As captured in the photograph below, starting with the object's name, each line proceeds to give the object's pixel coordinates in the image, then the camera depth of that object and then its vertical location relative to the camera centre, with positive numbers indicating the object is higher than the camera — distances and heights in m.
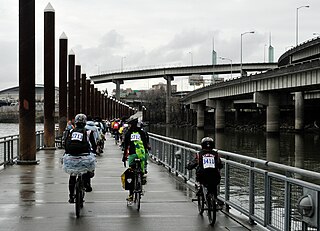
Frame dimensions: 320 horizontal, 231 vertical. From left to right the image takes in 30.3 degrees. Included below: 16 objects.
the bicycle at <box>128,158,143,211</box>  11.49 -1.34
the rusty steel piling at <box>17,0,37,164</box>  20.86 +1.10
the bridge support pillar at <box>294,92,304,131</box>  80.12 +0.24
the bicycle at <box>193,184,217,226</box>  9.88 -1.56
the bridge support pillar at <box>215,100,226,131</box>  97.75 -0.70
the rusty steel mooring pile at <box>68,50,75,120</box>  46.65 +2.08
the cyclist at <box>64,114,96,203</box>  10.80 -0.59
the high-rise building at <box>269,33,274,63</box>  150.62 +15.24
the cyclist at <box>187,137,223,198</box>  10.07 -0.91
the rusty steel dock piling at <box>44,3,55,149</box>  30.33 +1.91
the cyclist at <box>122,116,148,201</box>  11.70 -0.63
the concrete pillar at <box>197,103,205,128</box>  115.88 -0.44
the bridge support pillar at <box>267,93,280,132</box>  73.50 -0.15
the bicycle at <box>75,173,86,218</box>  10.55 -1.49
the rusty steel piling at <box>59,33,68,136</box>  37.88 +2.23
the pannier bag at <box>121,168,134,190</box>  11.70 -1.33
